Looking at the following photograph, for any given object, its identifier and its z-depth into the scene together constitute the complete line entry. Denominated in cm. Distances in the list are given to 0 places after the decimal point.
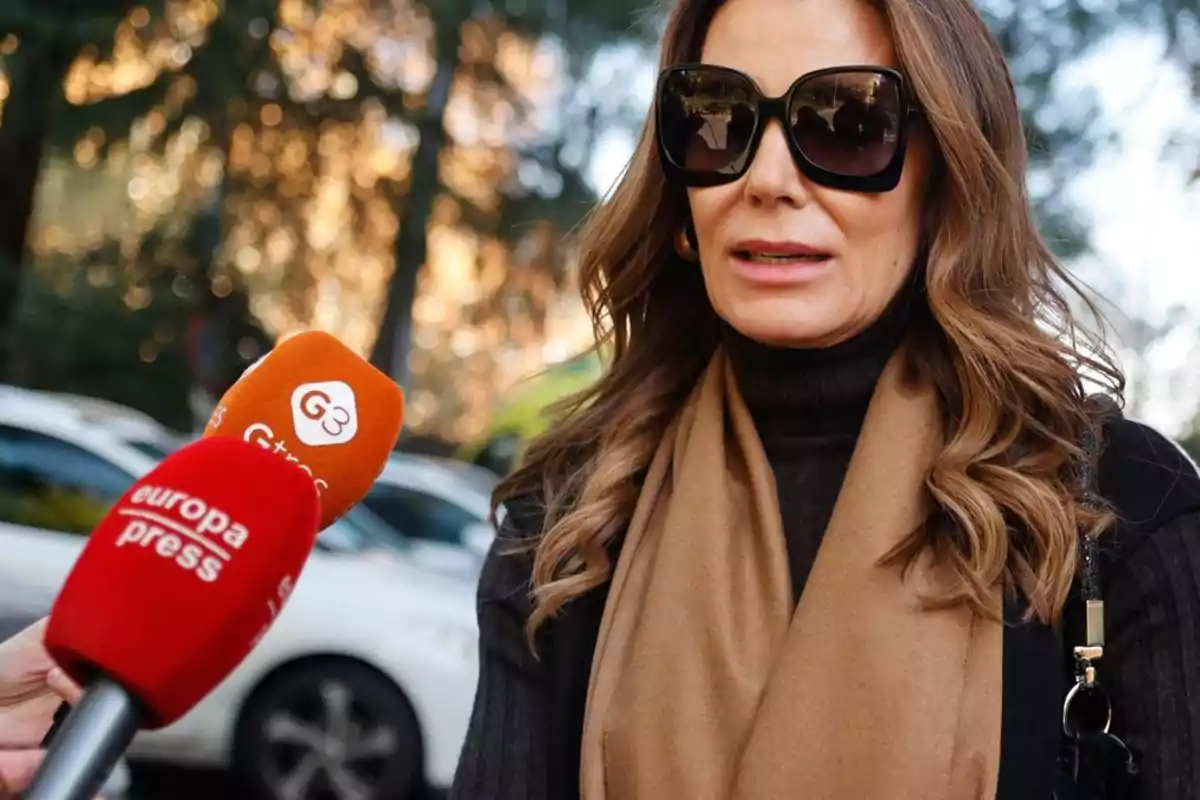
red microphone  110
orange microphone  155
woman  155
